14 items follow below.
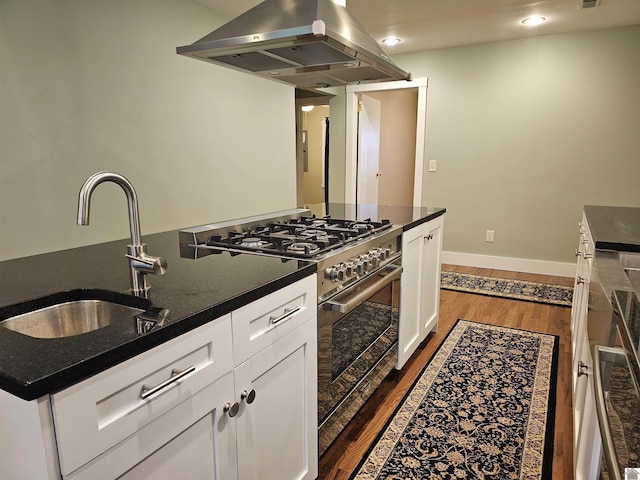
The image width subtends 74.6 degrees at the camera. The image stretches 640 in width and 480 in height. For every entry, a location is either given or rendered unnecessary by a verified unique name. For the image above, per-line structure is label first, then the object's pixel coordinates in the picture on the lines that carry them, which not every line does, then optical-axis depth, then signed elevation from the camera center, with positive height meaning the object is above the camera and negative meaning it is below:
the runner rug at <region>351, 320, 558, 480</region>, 1.68 -1.19
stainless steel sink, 1.03 -0.38
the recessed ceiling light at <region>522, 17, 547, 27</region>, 3.49 +1.19
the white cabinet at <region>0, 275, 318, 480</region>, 0.70 -0.51
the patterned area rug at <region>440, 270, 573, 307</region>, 3.66 -1.15
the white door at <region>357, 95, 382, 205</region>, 5.34 +0.19
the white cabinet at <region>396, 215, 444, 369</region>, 2.20 -0.70
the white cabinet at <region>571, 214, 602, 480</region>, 1.13 -0.75
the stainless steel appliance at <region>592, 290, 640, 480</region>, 0.73 -0.46
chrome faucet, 1.04 -0.23
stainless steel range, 1.50 -0.48
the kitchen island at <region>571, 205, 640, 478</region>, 0.81 -0.45
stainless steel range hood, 1.39 +0.42
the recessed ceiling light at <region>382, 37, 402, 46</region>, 4.10 +1.20
